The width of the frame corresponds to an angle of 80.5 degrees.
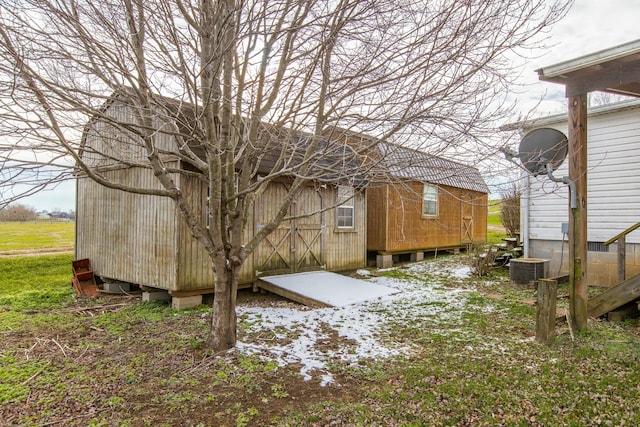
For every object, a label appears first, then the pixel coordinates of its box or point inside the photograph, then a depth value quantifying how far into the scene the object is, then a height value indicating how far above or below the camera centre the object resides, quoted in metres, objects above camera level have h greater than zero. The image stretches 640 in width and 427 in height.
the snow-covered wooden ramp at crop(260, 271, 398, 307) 6.97 -1.37
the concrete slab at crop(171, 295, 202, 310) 6.77 -1.49
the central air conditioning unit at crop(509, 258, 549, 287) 8.17 -1.06
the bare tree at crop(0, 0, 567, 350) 3.39 +1.49
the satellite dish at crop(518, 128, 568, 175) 4.75 +0.95
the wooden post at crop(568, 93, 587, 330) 4.69 +0.08
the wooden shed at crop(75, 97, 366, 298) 6.89 -0.31
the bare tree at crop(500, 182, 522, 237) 15.47 +0.09
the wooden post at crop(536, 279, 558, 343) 4.49 -1.05
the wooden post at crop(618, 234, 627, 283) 6.34 -0.59
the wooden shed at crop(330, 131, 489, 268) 11.70 -0.11
